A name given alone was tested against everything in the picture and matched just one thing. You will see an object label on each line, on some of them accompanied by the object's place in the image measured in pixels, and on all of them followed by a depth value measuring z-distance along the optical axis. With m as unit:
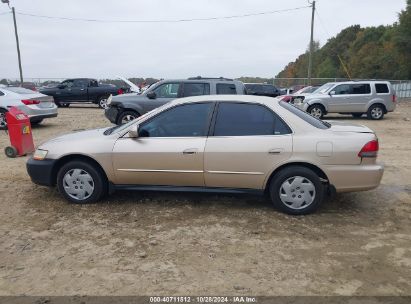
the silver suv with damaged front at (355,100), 16.66
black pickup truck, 22.05
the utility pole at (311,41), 30.52
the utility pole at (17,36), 31.53
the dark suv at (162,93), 10.66
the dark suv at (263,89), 24.99
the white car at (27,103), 12.04
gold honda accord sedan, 4.71
